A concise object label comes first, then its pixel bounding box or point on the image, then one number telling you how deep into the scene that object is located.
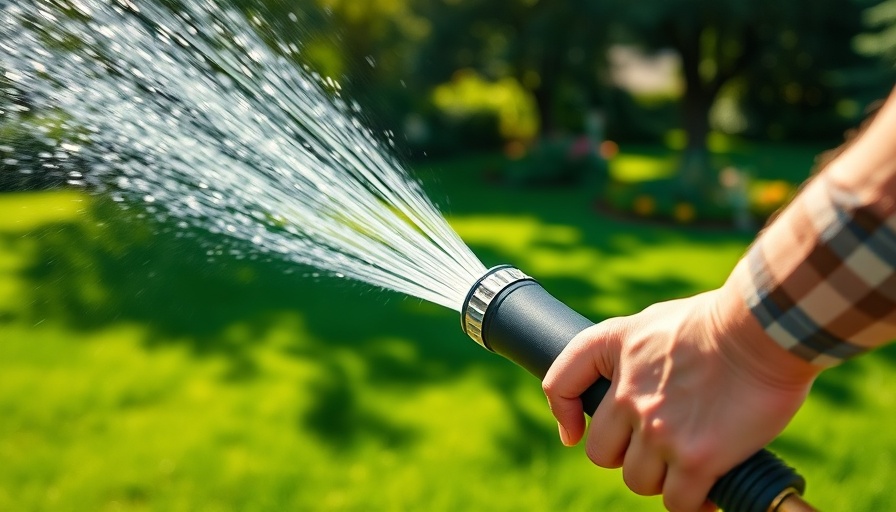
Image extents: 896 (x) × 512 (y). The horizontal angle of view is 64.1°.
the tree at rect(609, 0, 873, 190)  10.95
